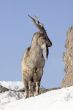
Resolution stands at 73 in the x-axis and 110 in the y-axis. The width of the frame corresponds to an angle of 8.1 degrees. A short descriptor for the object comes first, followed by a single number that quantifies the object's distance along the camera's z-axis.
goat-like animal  17.53
